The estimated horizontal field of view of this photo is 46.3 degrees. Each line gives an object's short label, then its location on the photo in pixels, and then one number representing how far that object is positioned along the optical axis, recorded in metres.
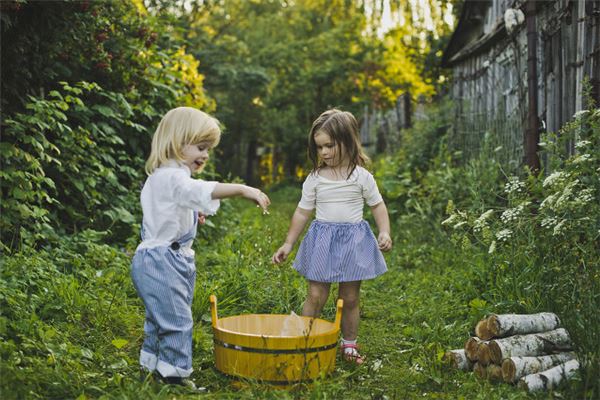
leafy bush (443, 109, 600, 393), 3.42
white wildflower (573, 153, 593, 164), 3.80
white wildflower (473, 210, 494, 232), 4.30
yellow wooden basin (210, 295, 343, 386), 3.14
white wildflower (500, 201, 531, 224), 4.15
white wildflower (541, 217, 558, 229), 3.81
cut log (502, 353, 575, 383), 3.24
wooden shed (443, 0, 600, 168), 5.54
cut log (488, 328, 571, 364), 3.35
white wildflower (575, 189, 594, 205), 3.64
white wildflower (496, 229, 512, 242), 4.07
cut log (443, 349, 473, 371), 3.54
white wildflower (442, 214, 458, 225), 4.63
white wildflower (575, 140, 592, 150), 3.92
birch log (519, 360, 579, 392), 3.11
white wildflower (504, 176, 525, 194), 4.45
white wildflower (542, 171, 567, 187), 3.94
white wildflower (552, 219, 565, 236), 3.62
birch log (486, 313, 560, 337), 3.43
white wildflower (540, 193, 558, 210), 3.82
